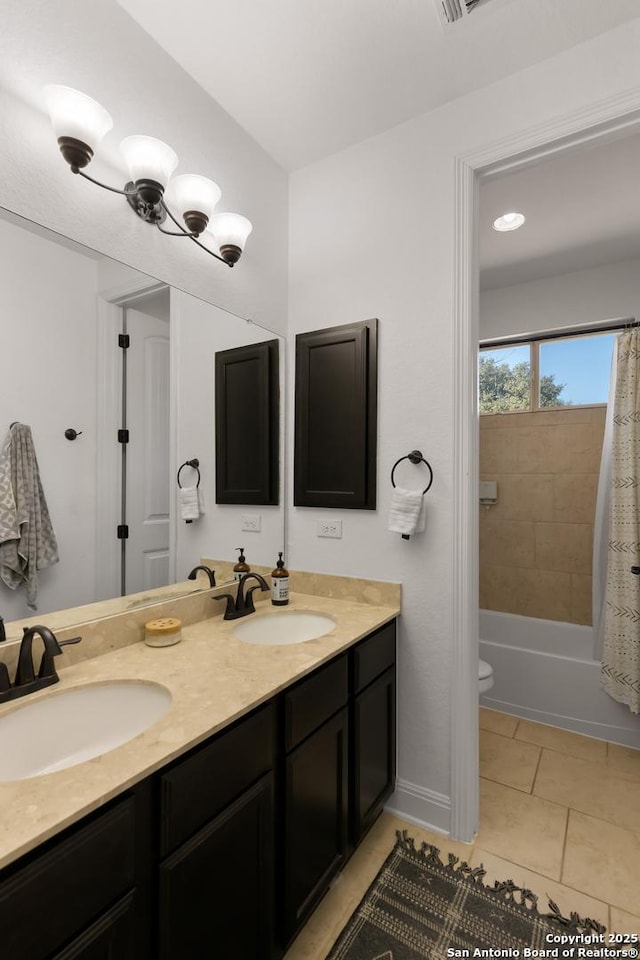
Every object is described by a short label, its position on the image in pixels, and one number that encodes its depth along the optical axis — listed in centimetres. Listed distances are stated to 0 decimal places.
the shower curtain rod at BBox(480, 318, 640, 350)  279
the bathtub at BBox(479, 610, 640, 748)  244
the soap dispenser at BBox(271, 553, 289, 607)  190
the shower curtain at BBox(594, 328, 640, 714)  235
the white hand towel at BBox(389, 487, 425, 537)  172
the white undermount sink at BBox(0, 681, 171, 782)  98
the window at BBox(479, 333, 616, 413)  296
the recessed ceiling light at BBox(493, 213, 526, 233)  236
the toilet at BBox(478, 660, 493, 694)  228
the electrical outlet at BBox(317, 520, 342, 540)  198
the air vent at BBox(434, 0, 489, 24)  136
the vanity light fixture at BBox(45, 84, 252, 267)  113
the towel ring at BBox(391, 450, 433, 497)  176
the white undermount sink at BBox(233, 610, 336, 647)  173
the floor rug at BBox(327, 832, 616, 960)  129
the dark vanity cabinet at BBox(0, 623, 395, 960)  69
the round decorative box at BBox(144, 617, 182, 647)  140
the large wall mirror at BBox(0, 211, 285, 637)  120
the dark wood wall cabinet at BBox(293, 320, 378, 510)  190
